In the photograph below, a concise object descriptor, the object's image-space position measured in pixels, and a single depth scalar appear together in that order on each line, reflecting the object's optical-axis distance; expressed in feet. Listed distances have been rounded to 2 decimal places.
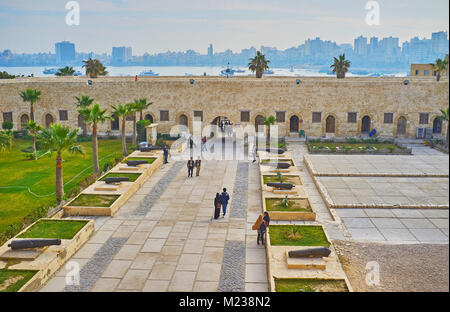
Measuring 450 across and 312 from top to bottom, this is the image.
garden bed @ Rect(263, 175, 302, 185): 71.61
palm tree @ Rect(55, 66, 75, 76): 143.56
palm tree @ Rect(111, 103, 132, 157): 88.73
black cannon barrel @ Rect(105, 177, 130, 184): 68.80
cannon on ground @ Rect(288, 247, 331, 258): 41.50
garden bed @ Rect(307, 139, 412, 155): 98.48
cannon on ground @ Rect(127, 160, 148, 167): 79.41
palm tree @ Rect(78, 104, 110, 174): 75.19
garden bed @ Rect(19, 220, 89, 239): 48.34
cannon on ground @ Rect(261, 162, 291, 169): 79.61
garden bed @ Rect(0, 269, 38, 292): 37.34
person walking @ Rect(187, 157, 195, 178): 78.12
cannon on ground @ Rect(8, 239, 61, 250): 43.68
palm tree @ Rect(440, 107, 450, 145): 104.73
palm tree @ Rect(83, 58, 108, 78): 133.85
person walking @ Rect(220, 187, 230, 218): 57.06
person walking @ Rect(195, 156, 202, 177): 79.30
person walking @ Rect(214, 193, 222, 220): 56.34
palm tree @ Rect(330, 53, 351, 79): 127.74
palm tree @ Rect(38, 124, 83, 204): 60.54
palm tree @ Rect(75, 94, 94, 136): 94.49
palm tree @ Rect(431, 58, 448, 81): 122.20
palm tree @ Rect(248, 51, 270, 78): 125.08
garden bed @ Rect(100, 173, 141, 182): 73.04
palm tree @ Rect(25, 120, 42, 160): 79.13
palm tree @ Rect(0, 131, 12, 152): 77.92
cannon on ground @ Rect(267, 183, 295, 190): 66.08
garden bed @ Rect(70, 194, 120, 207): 60.06
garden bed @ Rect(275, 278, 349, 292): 36.70
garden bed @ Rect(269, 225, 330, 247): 46.60
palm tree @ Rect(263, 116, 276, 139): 110.83
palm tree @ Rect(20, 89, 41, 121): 106.61
